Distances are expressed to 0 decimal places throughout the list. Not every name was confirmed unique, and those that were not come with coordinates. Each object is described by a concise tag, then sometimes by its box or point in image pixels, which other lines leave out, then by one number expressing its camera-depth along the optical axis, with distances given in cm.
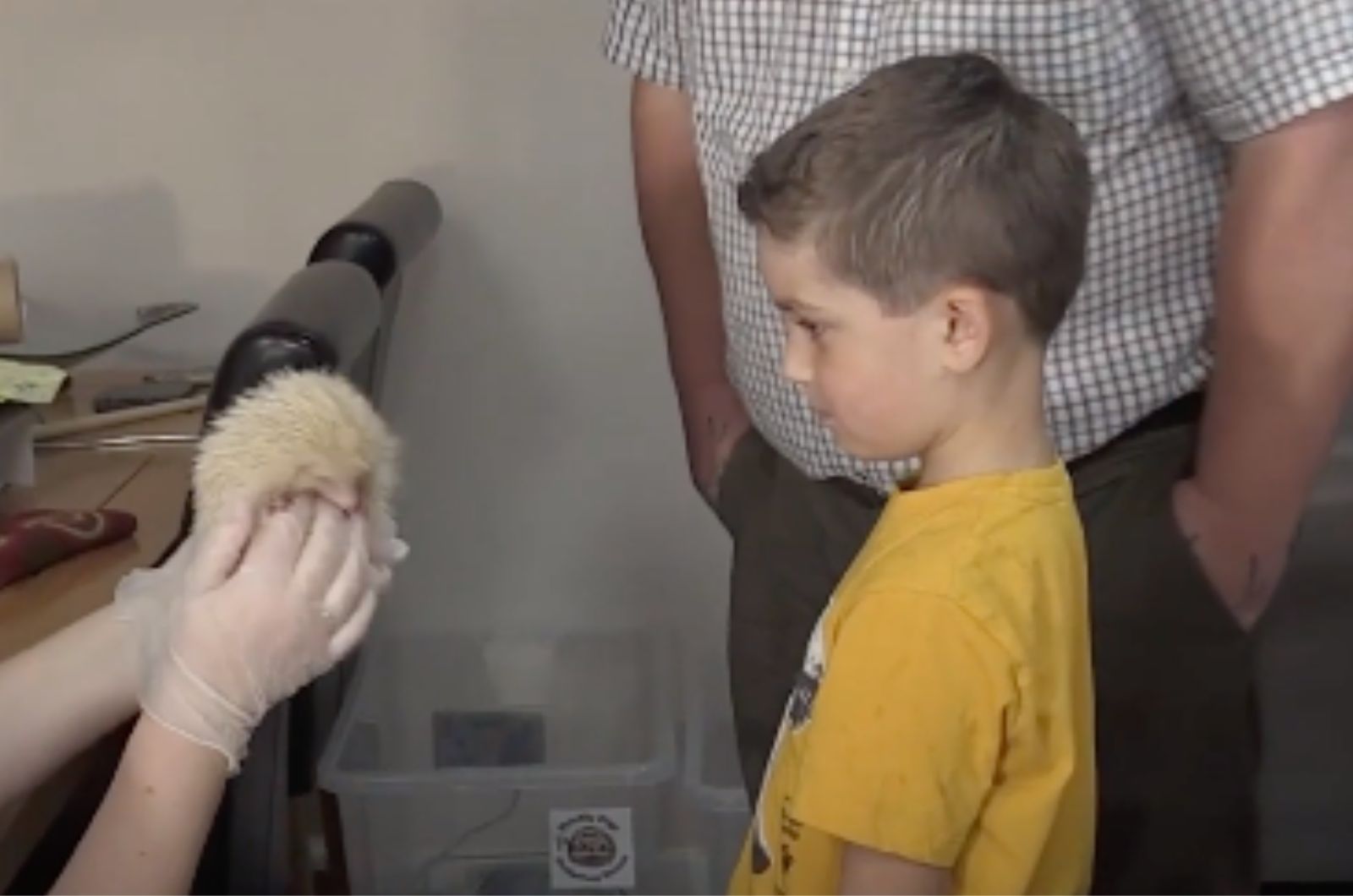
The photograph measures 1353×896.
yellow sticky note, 142
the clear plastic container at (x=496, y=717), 181
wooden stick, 154
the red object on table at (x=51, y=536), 116
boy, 82
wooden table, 97
